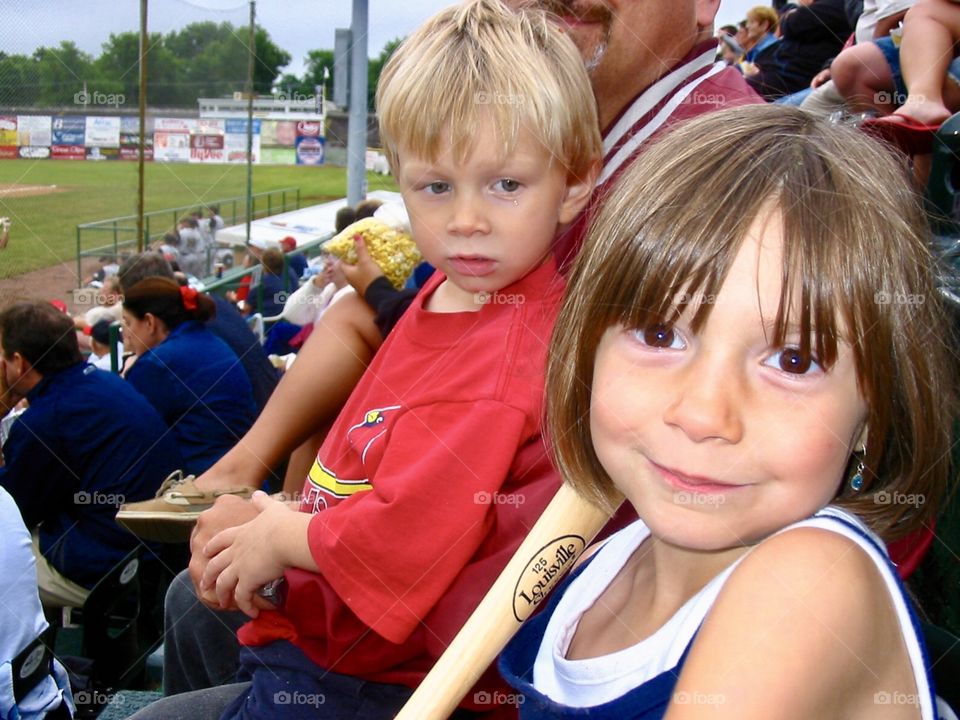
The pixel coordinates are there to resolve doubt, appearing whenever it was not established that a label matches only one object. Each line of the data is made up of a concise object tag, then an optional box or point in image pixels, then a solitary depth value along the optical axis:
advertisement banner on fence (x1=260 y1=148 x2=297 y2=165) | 16.23
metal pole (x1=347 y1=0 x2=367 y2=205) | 5.64
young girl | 0.73
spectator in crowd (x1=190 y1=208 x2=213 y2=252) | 9.66
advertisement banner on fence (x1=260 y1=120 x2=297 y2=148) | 16.00
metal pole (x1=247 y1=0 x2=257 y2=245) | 6.56
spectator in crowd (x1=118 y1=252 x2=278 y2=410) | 4.88
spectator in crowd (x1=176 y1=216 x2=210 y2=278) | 9.22
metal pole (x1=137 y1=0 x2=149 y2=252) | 4.11
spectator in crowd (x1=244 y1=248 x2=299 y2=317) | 8.63
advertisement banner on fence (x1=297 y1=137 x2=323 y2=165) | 17.83
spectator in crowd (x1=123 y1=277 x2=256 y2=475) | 4.36
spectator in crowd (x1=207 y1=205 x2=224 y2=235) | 10.20
